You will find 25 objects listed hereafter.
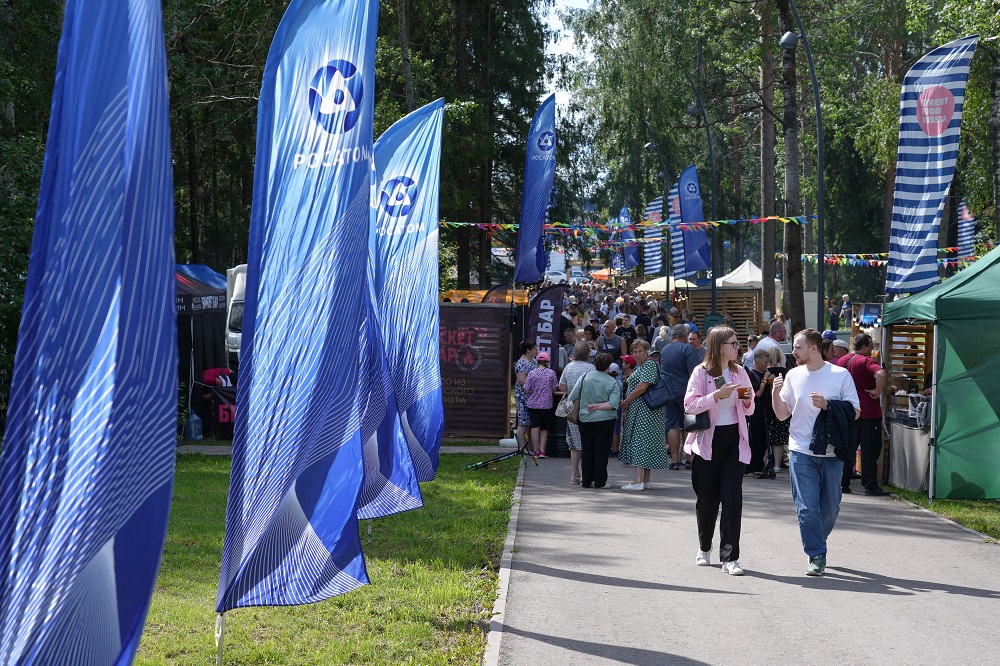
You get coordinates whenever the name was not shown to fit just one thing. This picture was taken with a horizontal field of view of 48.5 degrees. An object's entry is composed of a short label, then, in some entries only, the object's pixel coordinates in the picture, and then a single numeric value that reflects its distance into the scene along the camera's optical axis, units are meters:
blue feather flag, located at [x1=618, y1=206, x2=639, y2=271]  43.54
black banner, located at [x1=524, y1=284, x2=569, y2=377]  17.20
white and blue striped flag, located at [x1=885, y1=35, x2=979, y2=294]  12.91
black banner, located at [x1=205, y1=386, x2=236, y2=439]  18.14
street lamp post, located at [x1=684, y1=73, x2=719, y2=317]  33.62
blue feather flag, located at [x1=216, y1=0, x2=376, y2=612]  5.56
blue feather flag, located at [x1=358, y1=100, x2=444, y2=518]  9.49
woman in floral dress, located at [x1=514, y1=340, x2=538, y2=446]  15.77
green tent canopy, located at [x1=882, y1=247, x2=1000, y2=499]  11.31
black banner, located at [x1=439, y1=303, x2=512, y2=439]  17.39
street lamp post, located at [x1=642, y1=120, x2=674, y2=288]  36.56
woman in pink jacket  8.50
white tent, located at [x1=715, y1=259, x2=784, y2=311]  34.78
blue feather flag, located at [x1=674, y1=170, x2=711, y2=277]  28.67
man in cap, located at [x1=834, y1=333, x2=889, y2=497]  12.51
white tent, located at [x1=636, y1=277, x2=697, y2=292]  45.00
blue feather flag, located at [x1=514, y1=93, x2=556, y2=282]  16.30
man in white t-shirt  8.33
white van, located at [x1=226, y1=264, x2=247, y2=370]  20.92
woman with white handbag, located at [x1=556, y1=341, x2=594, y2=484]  13.39
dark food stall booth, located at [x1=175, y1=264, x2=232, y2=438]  18.59
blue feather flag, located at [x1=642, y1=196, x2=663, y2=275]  38.97
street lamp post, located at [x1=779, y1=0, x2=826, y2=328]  21.12
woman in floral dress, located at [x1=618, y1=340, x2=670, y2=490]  12.56
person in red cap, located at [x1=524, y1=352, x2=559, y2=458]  15.24
